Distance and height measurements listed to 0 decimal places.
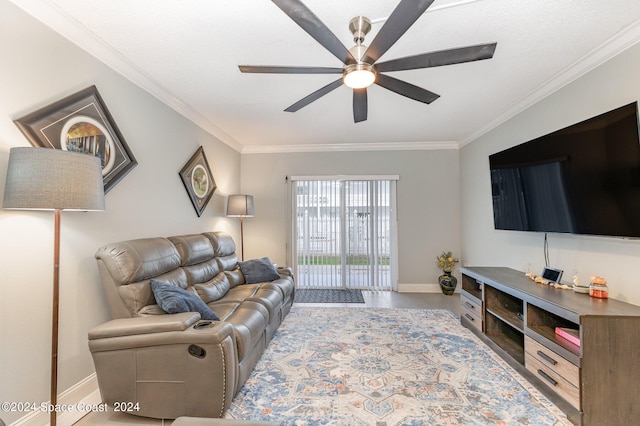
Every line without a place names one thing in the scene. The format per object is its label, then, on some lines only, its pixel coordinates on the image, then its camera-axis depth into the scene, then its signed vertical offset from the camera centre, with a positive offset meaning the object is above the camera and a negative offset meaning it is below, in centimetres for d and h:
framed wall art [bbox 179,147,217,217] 334 +53
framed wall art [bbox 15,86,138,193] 171 +62
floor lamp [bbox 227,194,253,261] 418 +24
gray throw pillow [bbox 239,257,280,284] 353 -63
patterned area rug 185 -126
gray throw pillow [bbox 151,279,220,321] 199 -57
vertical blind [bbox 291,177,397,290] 511 -19
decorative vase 467 -103
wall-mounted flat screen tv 190 +35
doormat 446 -124
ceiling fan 130 +96
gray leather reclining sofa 170 -79
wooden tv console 170 -88
